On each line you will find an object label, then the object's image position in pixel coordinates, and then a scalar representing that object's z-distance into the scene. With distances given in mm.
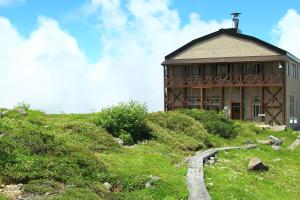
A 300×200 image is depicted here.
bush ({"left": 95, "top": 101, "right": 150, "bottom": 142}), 26370
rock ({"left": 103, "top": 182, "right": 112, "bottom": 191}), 15877
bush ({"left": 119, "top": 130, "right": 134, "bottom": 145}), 25234
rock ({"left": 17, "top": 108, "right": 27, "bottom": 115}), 30978
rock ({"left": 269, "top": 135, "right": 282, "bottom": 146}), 33125
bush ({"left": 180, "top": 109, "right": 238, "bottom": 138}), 33781
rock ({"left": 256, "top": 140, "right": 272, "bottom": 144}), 33519
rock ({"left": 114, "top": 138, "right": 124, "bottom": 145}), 24366
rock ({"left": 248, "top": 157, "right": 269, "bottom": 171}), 22266
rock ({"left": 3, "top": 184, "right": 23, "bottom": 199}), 13844
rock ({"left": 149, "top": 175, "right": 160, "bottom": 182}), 16919
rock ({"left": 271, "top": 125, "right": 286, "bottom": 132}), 41762
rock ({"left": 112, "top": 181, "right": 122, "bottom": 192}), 16083
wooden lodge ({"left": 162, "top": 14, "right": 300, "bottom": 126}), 50062
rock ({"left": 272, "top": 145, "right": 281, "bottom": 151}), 31141
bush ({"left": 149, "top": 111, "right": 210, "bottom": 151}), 27531
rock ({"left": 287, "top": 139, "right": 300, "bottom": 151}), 33016
